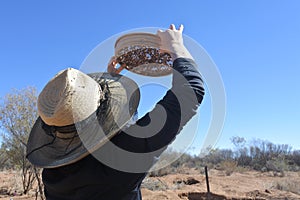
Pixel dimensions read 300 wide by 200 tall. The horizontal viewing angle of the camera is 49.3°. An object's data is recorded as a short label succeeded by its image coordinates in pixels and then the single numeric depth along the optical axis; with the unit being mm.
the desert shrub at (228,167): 24941
